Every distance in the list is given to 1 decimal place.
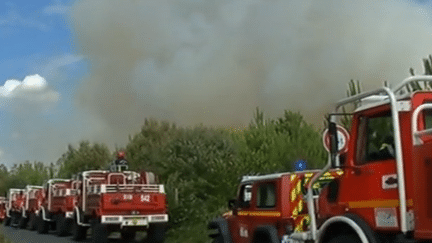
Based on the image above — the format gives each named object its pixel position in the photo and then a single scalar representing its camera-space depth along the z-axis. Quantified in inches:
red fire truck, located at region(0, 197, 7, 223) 1559.1
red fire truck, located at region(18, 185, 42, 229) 1232.2
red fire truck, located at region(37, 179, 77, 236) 991.6
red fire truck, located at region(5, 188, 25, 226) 1375.9
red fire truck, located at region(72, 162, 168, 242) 796.6
